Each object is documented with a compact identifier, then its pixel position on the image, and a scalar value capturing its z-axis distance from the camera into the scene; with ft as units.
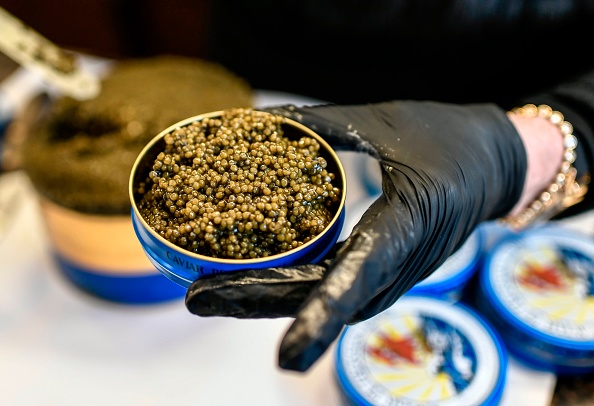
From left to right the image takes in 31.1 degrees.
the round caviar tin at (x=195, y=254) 1.53
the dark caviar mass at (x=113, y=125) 1.99
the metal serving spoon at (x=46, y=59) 1.97
